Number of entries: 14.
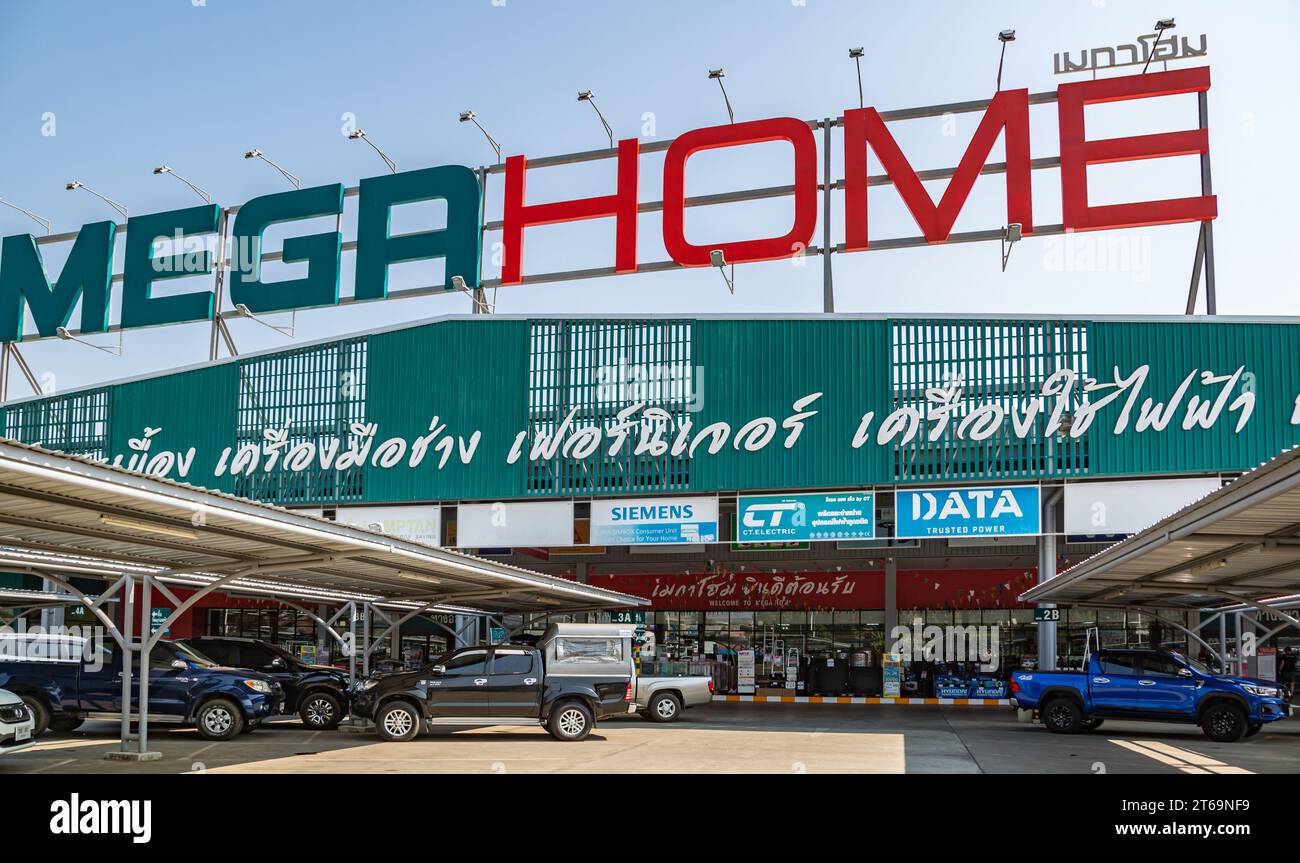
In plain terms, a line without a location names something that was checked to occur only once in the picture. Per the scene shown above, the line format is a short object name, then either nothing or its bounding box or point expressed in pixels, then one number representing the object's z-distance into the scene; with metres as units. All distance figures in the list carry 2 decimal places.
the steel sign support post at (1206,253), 27.94
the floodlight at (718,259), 30.02
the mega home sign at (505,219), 28.62
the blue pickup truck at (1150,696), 20.91
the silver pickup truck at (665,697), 23.89
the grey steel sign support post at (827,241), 30.11
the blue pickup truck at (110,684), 19.39
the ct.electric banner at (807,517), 29.00
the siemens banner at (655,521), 30.11
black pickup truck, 19.64
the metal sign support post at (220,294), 35.53
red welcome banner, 35.25
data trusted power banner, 27.86
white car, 14.09
